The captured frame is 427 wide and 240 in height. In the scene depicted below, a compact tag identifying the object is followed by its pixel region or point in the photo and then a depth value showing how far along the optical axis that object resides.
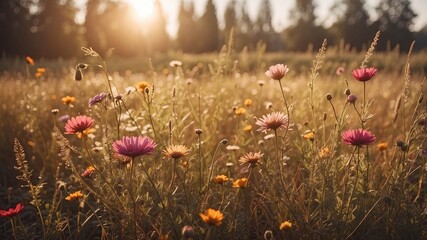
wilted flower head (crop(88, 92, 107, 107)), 1.64
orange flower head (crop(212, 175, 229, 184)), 1.60
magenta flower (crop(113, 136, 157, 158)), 1.23
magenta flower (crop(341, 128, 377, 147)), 1.34
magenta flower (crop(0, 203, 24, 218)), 1.36
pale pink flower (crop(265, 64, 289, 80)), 1.58
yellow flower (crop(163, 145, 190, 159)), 1.34
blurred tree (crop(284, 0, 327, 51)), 37.12
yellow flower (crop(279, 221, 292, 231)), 1.34
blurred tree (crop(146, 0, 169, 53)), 35.59
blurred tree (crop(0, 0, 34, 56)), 22.92
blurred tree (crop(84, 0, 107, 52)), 25.88
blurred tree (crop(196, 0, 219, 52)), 37.59
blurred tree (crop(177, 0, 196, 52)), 38.66
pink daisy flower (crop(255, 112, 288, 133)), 1.46
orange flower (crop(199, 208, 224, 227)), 1.18
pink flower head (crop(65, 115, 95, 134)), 1.45
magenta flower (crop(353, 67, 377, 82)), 1.52
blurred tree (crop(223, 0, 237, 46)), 48.84
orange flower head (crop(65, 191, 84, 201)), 1.64
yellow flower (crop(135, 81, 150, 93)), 2.01
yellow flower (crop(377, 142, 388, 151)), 2.02
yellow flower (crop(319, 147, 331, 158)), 1.70
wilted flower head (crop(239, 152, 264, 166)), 1.45
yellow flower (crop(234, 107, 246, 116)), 2.24
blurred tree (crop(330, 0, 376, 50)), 34.78
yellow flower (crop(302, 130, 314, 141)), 1.77
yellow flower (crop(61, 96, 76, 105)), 2.28
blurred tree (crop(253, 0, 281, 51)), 54.10
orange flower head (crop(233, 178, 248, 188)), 1.57
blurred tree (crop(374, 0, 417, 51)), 33.97
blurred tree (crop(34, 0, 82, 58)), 24.30
